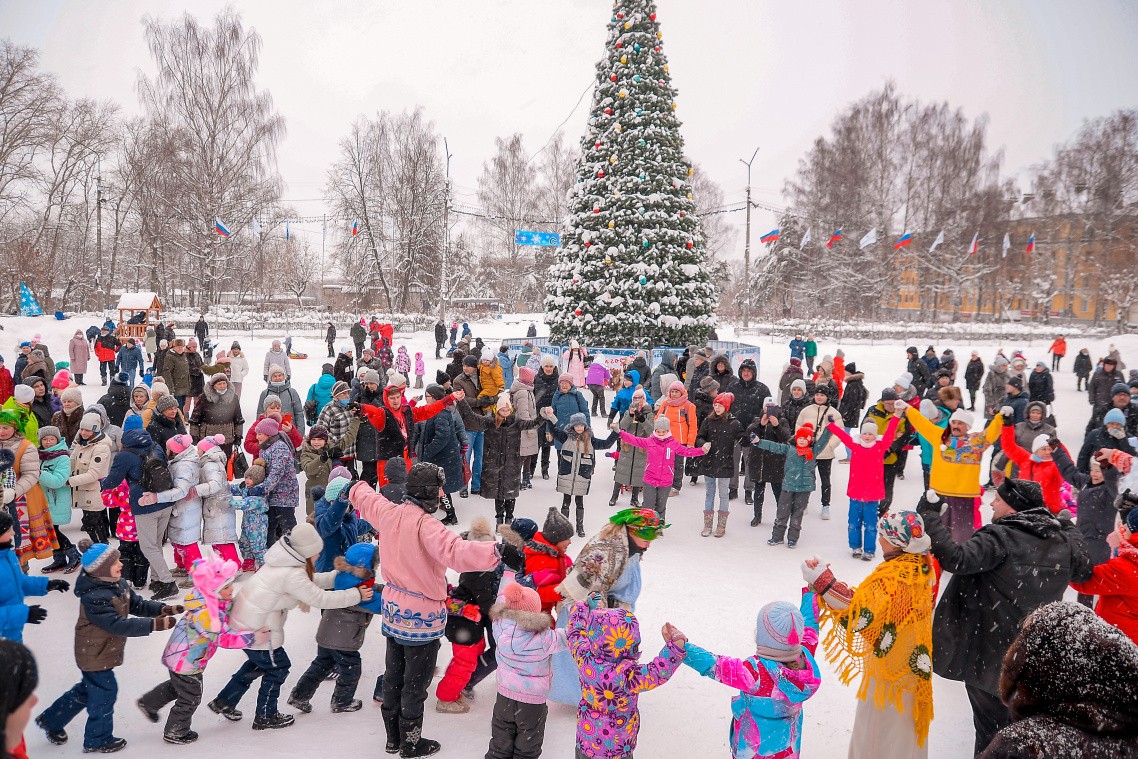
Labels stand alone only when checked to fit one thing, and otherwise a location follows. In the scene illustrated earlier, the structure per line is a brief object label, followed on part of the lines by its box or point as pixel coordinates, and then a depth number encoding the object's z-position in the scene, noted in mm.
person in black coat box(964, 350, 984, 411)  15328
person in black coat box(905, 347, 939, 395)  14398
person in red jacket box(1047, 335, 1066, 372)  22094
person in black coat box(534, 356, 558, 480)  10039
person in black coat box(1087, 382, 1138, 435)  8688
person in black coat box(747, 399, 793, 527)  7660
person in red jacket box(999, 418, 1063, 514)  5922
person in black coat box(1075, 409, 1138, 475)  6754
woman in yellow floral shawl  3240
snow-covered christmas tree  18344
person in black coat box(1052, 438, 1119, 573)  5496
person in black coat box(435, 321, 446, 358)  24797
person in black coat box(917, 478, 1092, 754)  3242
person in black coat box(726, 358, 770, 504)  9094
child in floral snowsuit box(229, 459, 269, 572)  5898
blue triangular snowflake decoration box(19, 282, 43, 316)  25672
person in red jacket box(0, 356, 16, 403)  10125
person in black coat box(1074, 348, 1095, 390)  18688
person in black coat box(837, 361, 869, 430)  11312
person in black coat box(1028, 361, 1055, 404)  12906
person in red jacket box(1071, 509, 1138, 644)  3514
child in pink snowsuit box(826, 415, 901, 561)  7039
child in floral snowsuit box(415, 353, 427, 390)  19156
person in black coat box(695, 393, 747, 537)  7832
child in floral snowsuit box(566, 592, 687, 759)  3008
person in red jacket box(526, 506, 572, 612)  4164
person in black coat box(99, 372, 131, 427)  9008
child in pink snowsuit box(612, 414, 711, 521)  7371
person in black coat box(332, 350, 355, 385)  11000
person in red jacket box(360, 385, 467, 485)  7473
